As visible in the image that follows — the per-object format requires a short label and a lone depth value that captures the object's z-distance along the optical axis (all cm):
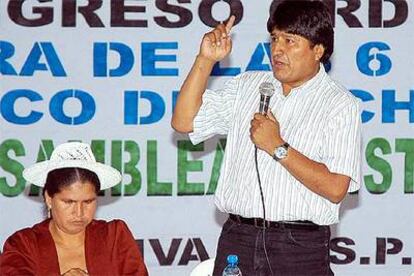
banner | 672
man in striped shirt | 444
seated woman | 452
